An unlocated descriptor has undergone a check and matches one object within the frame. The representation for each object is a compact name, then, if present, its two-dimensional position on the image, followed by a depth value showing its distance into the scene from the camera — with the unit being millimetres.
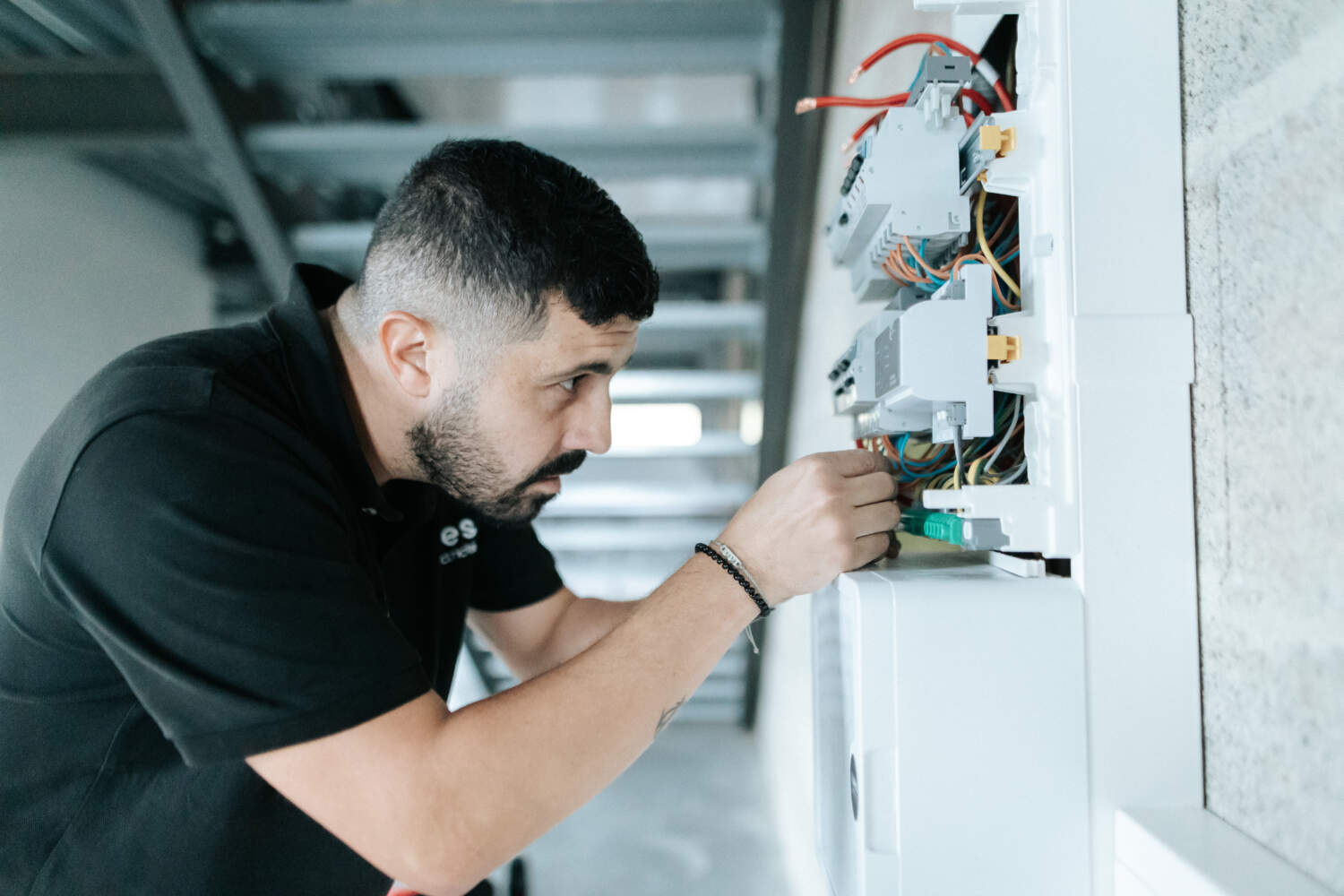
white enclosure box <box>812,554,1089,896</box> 609
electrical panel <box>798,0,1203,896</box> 603
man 628
